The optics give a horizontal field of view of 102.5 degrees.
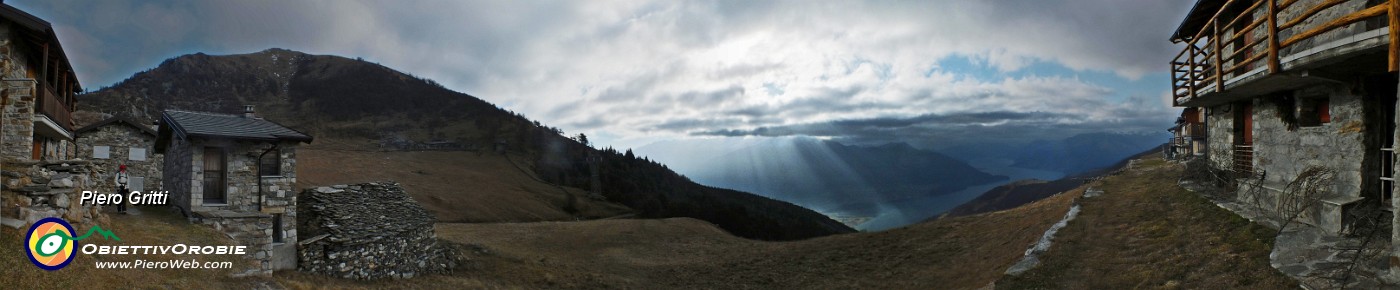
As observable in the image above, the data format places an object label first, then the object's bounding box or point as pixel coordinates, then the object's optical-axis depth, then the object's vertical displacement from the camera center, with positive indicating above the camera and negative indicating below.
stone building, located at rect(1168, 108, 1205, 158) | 35.03 +1.33
